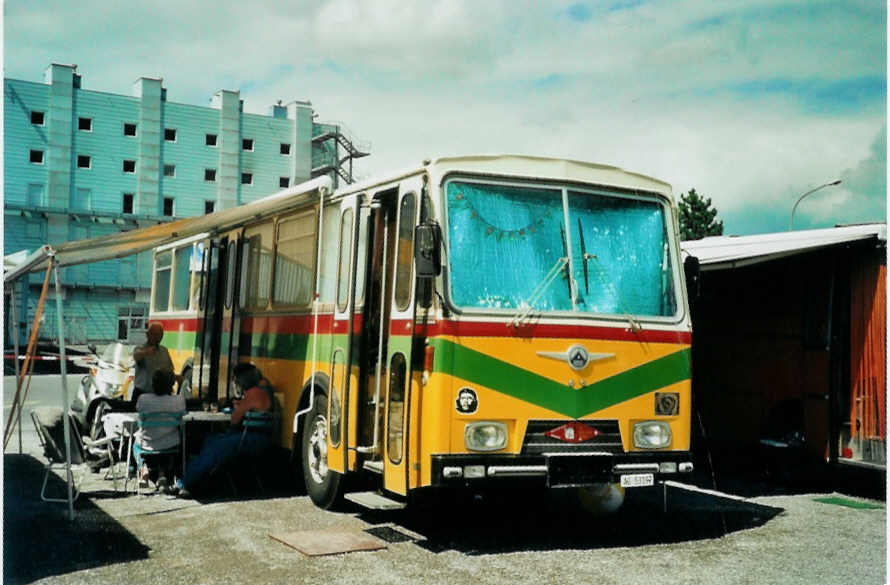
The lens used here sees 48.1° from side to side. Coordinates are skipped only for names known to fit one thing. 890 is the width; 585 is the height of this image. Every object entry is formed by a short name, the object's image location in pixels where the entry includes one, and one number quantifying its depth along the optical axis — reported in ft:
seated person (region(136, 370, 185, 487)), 33.55
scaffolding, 193.67
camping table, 35.55
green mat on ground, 34.50
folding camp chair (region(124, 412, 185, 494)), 33.47
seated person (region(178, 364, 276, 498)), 34.22
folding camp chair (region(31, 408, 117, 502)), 31.83
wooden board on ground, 25.94
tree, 178.09
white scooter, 47.23
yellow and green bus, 25.71
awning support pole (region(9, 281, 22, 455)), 30.45
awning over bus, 32.81
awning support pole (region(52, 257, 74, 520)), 28.76
